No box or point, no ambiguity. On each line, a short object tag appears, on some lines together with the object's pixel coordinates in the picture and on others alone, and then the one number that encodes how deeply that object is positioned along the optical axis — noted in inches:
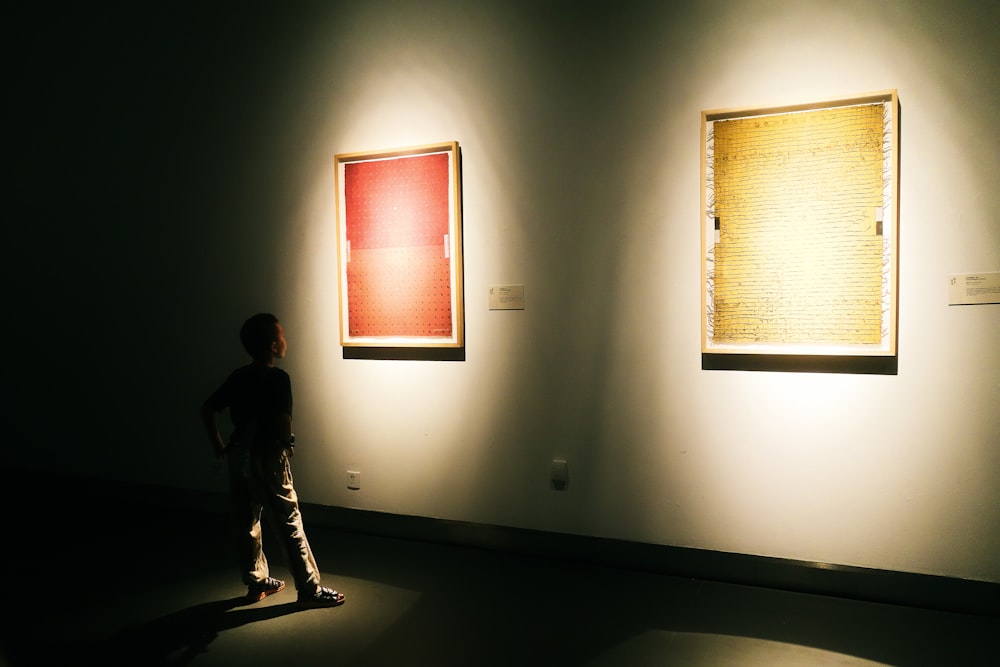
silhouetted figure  99.3
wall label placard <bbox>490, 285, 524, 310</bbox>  119.8
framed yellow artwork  96.7
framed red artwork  123.1
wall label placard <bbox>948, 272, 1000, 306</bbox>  92.6
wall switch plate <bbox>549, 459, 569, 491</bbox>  117.8
